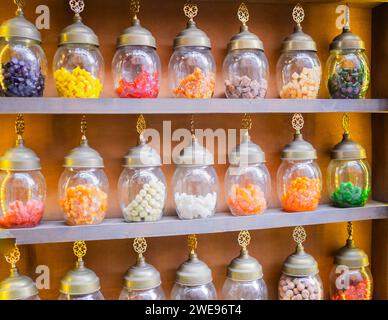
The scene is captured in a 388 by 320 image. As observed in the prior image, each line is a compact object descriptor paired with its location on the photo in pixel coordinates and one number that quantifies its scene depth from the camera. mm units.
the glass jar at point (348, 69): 1736
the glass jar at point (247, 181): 1650
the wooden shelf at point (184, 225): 1474
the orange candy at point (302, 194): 1698
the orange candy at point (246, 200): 1644
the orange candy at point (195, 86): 1604
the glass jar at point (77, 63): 1505
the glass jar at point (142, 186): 1560
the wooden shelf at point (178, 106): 1440
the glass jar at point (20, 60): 1438
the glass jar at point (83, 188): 1500
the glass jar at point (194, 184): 1604
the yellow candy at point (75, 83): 1502
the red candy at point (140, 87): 1561
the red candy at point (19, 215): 1463
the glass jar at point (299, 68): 1710
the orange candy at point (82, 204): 1497
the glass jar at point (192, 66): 1607
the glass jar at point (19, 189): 1464
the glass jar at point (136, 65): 1562
